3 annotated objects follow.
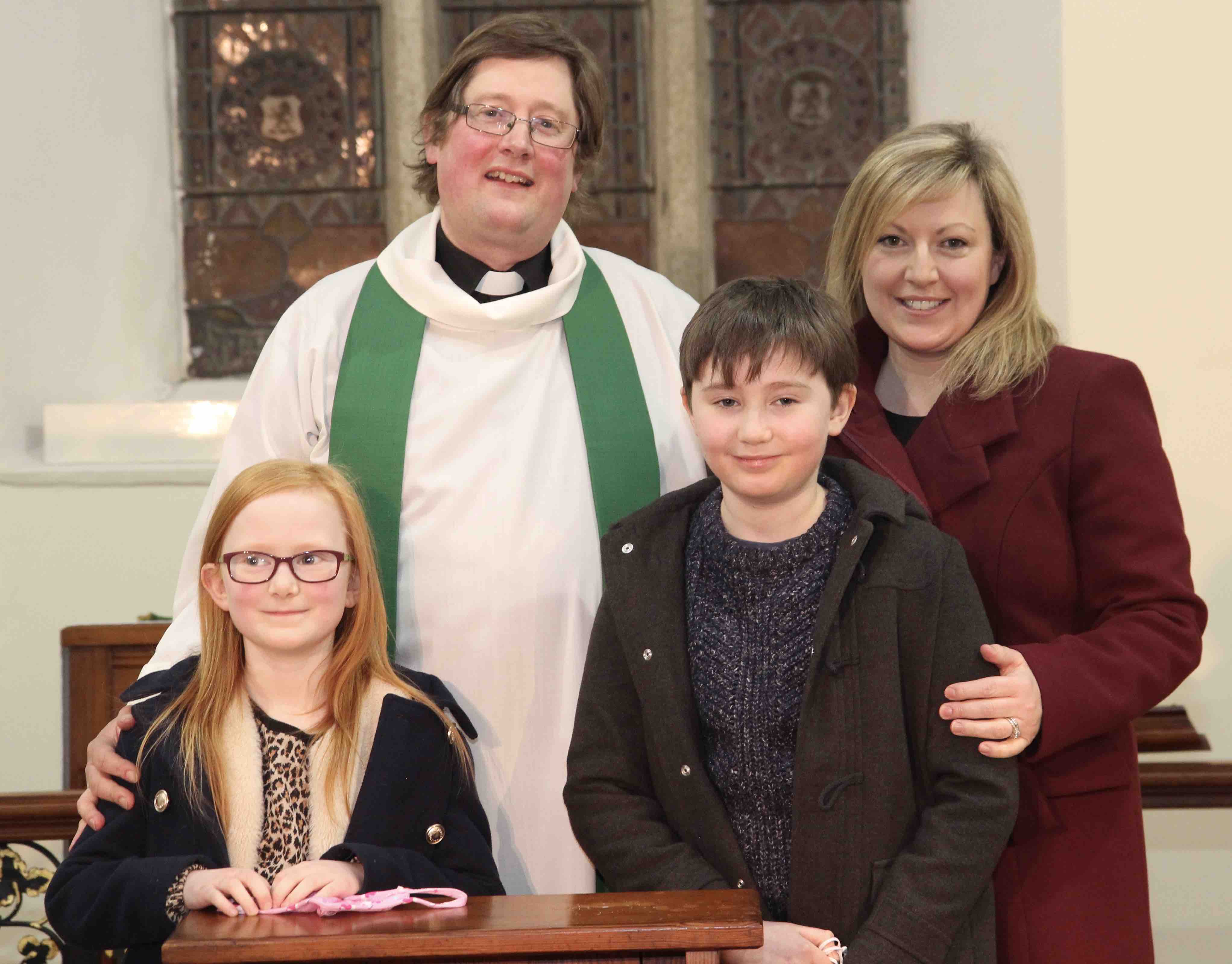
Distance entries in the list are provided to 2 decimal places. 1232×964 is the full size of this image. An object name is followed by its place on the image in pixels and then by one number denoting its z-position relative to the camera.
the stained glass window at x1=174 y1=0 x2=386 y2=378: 5.72
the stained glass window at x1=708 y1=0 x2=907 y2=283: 5.63
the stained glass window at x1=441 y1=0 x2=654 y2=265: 5.71
